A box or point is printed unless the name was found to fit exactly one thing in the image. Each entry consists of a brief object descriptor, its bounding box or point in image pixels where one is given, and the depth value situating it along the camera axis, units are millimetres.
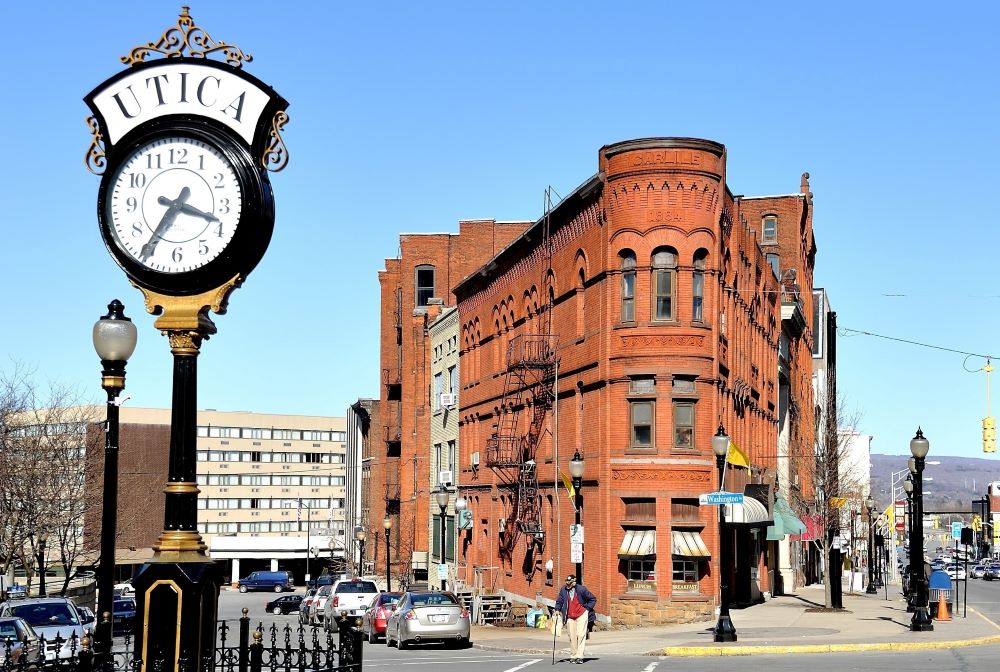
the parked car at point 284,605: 67250
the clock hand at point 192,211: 9516
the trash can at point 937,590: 37875
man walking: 26250
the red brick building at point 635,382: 38188
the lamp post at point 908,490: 43525
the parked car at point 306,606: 51138
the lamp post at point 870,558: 59656
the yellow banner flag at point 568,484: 41750
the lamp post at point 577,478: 34453
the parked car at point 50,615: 29641
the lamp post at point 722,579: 29547
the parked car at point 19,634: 24281
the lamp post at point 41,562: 45575
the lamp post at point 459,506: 57531
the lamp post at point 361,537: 74050
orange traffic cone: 36250
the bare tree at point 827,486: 43719
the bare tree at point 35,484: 50094
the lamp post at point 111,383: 12094
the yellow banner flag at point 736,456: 40944
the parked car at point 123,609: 39900
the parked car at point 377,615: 38312
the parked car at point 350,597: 44906
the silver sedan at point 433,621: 33281
